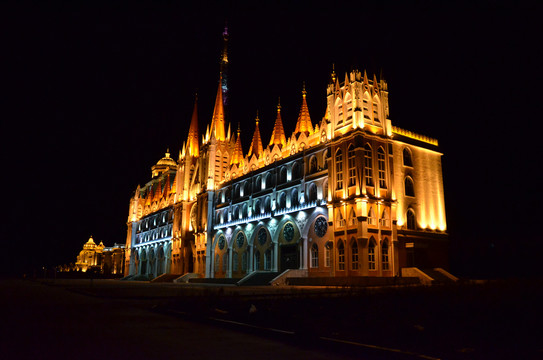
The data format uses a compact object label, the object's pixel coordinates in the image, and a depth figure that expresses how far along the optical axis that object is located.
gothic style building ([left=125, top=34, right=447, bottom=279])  36.97
